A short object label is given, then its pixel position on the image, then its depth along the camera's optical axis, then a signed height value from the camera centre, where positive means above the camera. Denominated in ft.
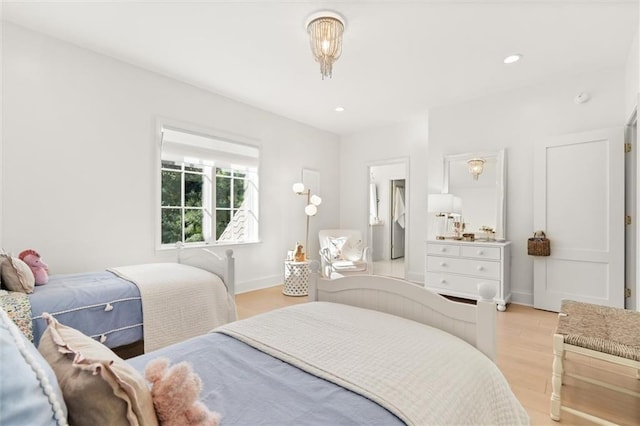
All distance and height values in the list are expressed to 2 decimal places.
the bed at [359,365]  2.71 -1.71
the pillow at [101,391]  1.94 -1.18
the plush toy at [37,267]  6.89 -1.26
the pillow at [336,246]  15.71 -1.70
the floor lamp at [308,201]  15.43 +0.69
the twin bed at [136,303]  5.97 -2.00
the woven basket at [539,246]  11.19 -1.16
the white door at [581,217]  10.12 -0.06
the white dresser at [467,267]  11.68 -2.15
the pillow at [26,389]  1.55 -0.98
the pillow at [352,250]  16.05 -1.96
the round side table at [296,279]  13.62 -2.98
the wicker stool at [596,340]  4.89 -2.13
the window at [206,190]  11.63 +1.03
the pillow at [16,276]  6.20 -1.32
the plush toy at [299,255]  14.33 -1.97
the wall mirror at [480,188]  12.69 +1.17
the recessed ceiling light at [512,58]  9.71 +5.12
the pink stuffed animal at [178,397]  2.18 -1.36
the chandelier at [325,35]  7.62 +4.58
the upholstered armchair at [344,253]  14.08 -2.01
